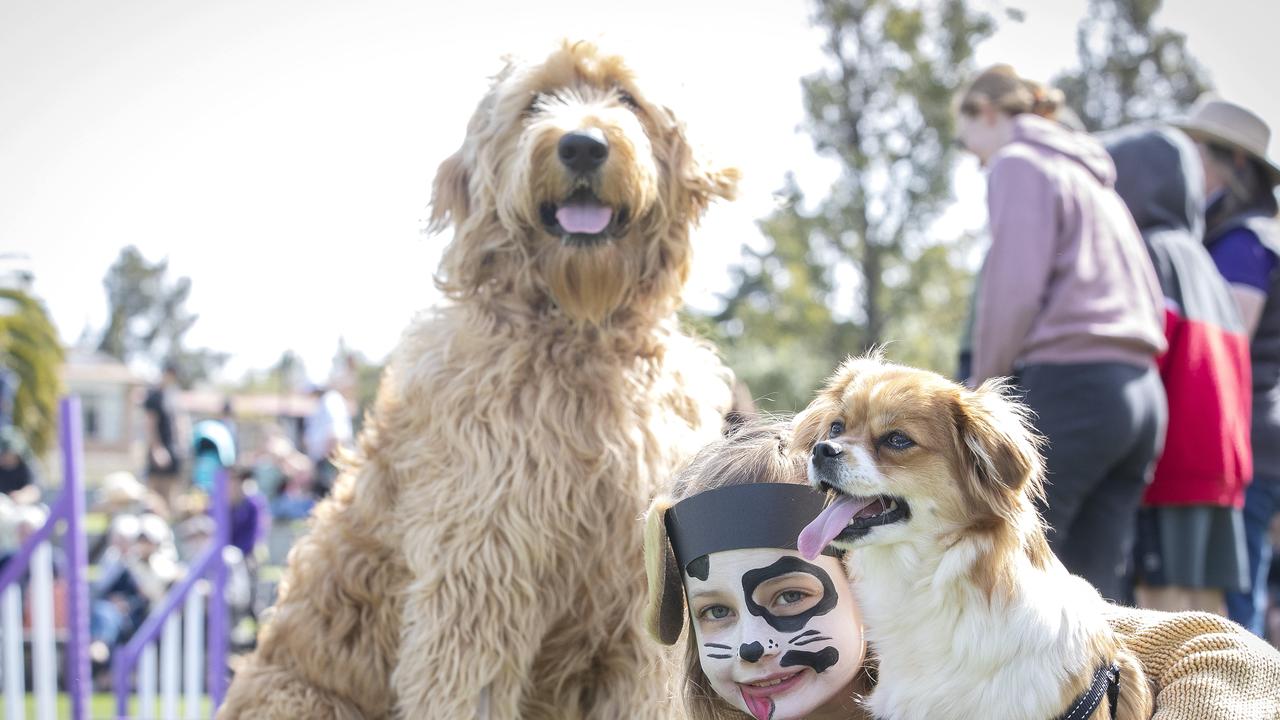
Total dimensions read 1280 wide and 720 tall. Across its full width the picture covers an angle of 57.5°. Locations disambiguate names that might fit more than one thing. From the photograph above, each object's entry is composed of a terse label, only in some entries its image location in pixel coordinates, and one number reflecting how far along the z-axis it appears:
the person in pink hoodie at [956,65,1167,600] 4.18
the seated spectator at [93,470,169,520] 11.66
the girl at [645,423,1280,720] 2.28
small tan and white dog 1.92
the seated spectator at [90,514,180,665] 9.69
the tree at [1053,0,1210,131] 22.67
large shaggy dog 3.05
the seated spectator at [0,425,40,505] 11.41
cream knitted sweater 2.13
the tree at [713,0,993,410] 19.58
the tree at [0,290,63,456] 29.02
